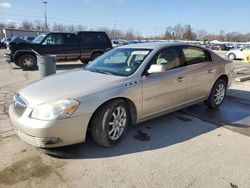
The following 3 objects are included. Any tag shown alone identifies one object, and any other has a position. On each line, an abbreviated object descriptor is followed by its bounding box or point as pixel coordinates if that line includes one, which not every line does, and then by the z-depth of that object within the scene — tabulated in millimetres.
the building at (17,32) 38254
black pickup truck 9446
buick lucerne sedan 2383
